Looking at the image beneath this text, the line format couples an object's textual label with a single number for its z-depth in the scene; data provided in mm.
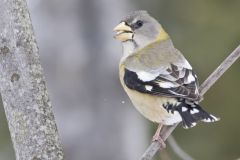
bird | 6859
